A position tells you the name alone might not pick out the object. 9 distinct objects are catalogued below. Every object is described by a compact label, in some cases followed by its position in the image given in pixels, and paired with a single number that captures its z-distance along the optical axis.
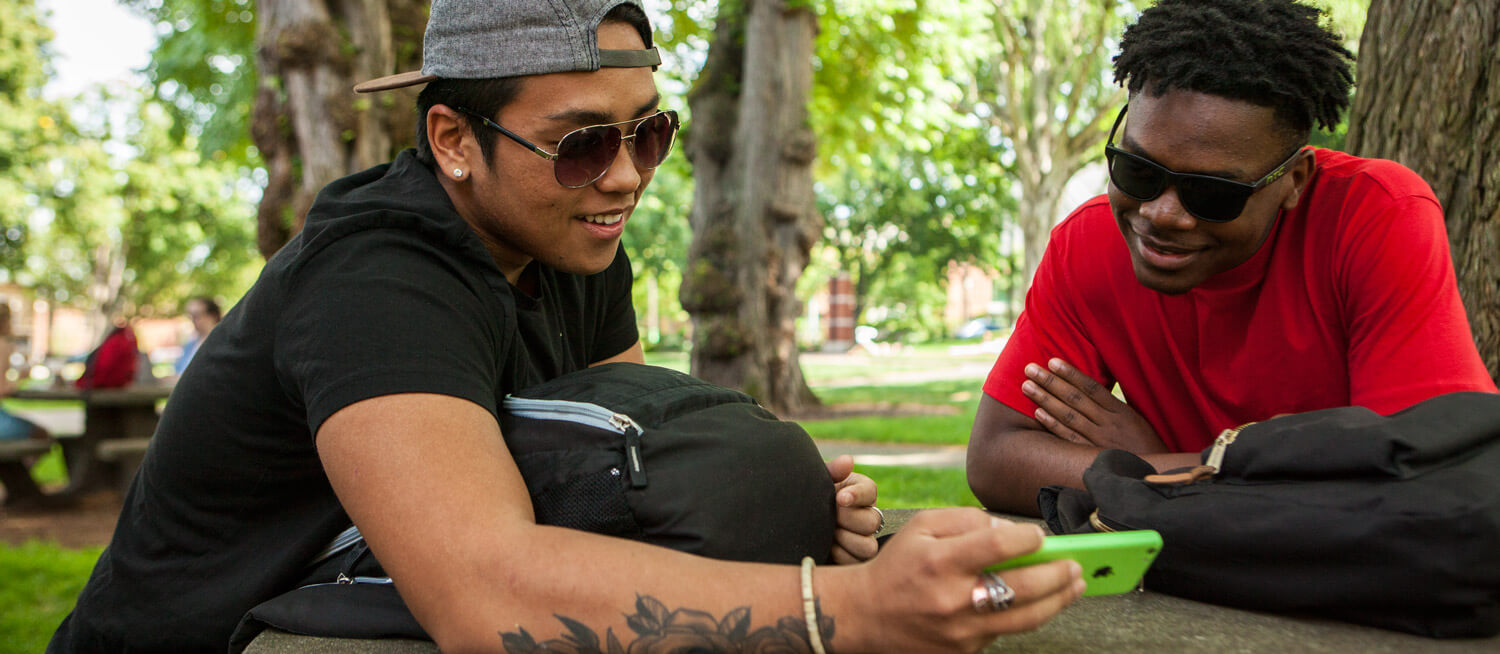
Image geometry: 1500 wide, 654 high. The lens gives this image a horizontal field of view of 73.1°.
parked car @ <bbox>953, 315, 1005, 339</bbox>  56.66
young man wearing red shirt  2.24
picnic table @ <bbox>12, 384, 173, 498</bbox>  8.54
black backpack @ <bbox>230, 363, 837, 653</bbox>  1.54
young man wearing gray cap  1.39
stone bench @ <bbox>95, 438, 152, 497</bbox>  7.75
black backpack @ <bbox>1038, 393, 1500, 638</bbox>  1.57
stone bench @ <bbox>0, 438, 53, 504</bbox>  7.47
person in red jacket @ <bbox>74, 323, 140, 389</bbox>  8.81
